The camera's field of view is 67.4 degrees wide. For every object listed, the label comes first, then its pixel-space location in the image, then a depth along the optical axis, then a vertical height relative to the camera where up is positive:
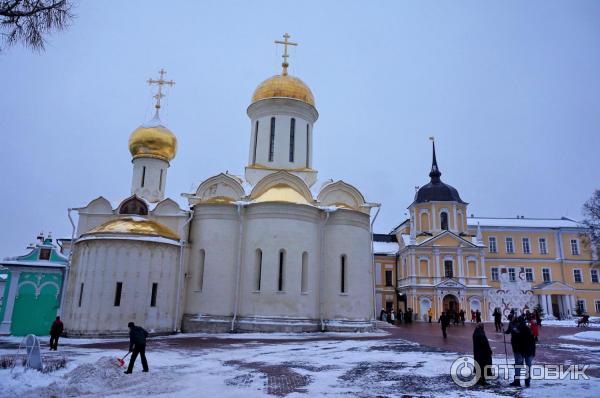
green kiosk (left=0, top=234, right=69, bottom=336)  18.34 +0.17
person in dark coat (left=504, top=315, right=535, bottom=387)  8.34 -0.69
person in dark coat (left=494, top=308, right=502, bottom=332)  22.36 -0.47
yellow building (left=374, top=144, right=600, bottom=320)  37.03 +4.25
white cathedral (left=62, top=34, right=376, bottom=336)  17.77 +1.75
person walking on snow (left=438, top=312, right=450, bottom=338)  18.52 -0.59
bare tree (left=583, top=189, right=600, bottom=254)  24.88 +5.10
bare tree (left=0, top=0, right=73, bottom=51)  7.37 +4.55
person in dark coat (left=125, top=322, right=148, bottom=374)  9.49 -0.92
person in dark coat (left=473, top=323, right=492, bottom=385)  8.45 -0.80
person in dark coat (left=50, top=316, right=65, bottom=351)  13.33 -1.10
